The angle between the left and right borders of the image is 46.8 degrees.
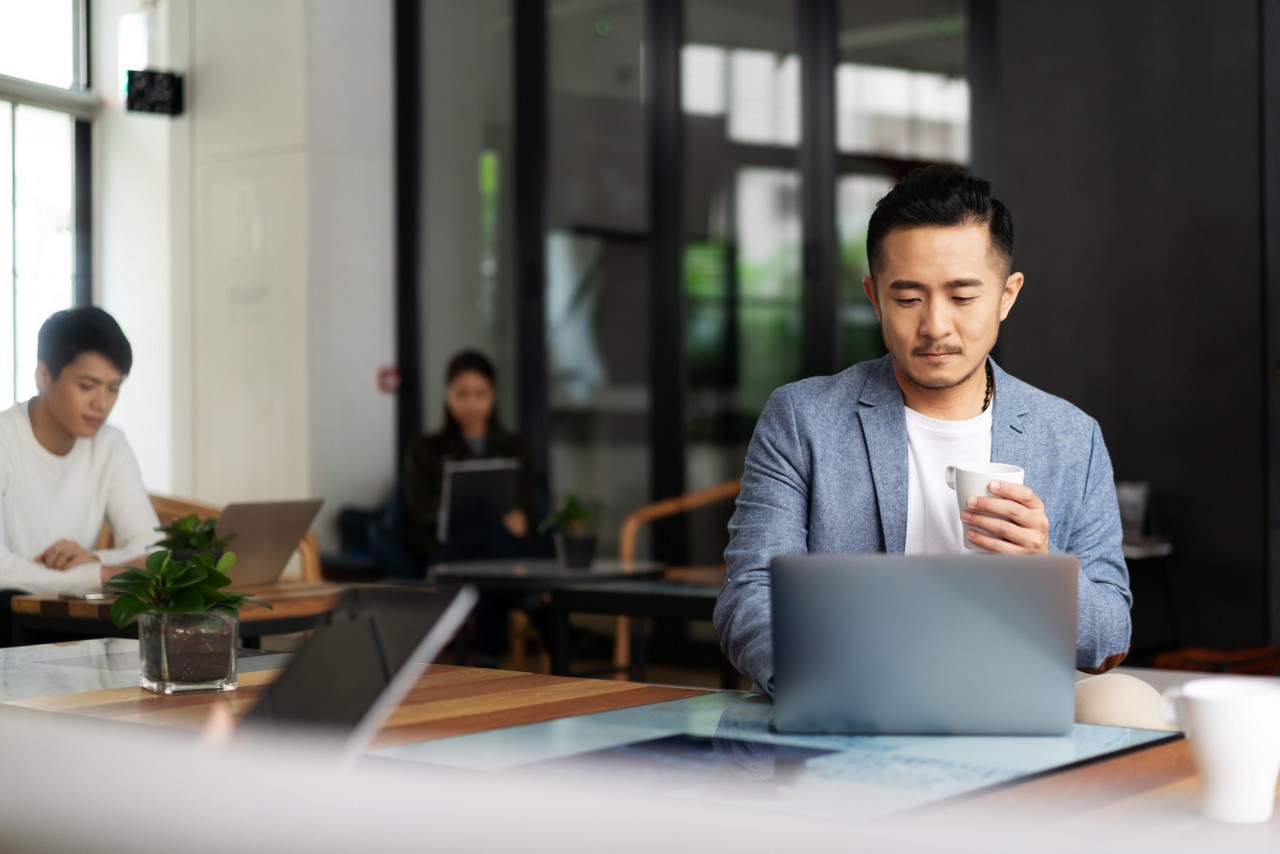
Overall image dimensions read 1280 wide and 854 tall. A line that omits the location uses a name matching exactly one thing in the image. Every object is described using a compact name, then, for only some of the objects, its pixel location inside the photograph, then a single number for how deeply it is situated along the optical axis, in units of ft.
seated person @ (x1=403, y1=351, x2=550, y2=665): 20.25
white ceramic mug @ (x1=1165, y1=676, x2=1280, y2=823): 3.69
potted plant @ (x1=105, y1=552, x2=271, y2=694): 5.98
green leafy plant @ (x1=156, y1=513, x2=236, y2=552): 8.55
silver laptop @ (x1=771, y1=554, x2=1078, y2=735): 4.64
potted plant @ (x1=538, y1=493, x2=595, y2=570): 15.70
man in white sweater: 11.98
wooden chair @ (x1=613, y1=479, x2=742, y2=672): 18.51
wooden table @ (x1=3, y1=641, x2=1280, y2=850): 3.67
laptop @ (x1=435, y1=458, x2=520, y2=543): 18.34
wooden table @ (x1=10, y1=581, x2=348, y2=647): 9.89
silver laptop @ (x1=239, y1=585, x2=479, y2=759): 4.10
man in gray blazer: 7.14
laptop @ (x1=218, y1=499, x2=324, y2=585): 10.87
